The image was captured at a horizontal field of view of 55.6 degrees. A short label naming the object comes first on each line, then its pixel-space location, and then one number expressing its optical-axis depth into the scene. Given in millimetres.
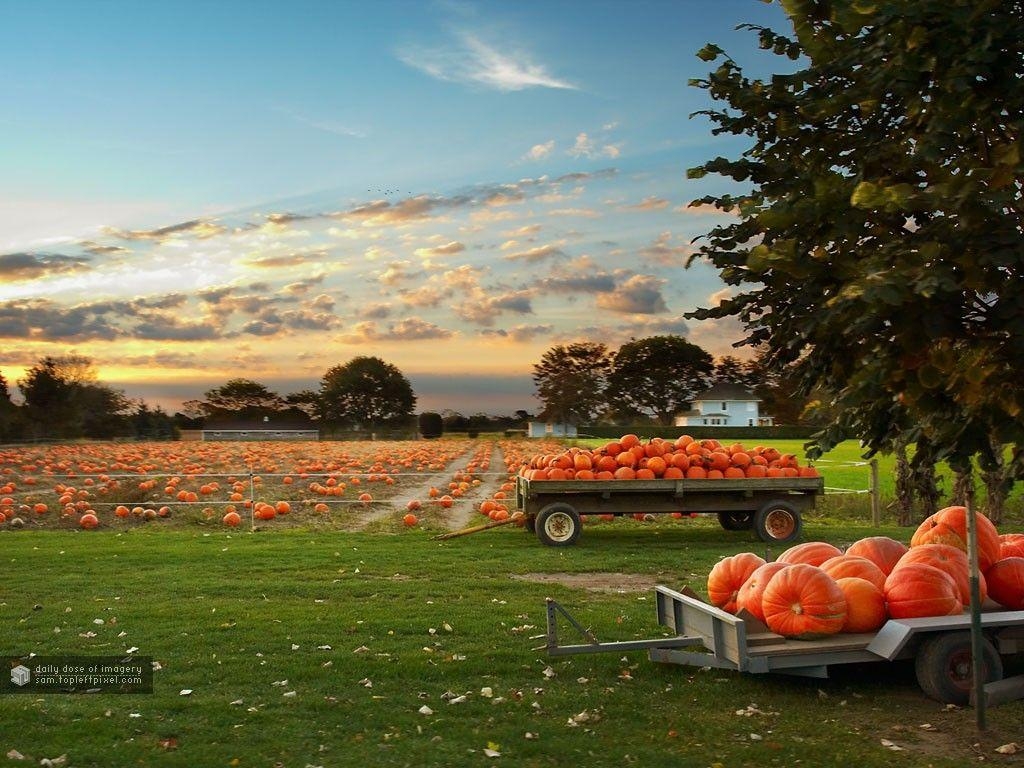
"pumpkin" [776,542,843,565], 8703
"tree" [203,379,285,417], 92438
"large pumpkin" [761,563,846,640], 7531
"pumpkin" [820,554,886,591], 8008
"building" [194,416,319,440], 72500
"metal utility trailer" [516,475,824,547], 16422
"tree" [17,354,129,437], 66312
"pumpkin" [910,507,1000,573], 8297
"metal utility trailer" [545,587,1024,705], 7371
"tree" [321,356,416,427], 97375
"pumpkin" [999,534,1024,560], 8656
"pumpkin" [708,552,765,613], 8570
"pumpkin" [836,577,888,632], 7688
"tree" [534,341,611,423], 89812
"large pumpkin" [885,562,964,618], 7574
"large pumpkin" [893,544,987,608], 7859
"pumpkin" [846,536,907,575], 8492
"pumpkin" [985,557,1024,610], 8031
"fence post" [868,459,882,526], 19386
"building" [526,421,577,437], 70562
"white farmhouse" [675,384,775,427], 94875
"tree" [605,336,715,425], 94438
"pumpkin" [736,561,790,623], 7912
